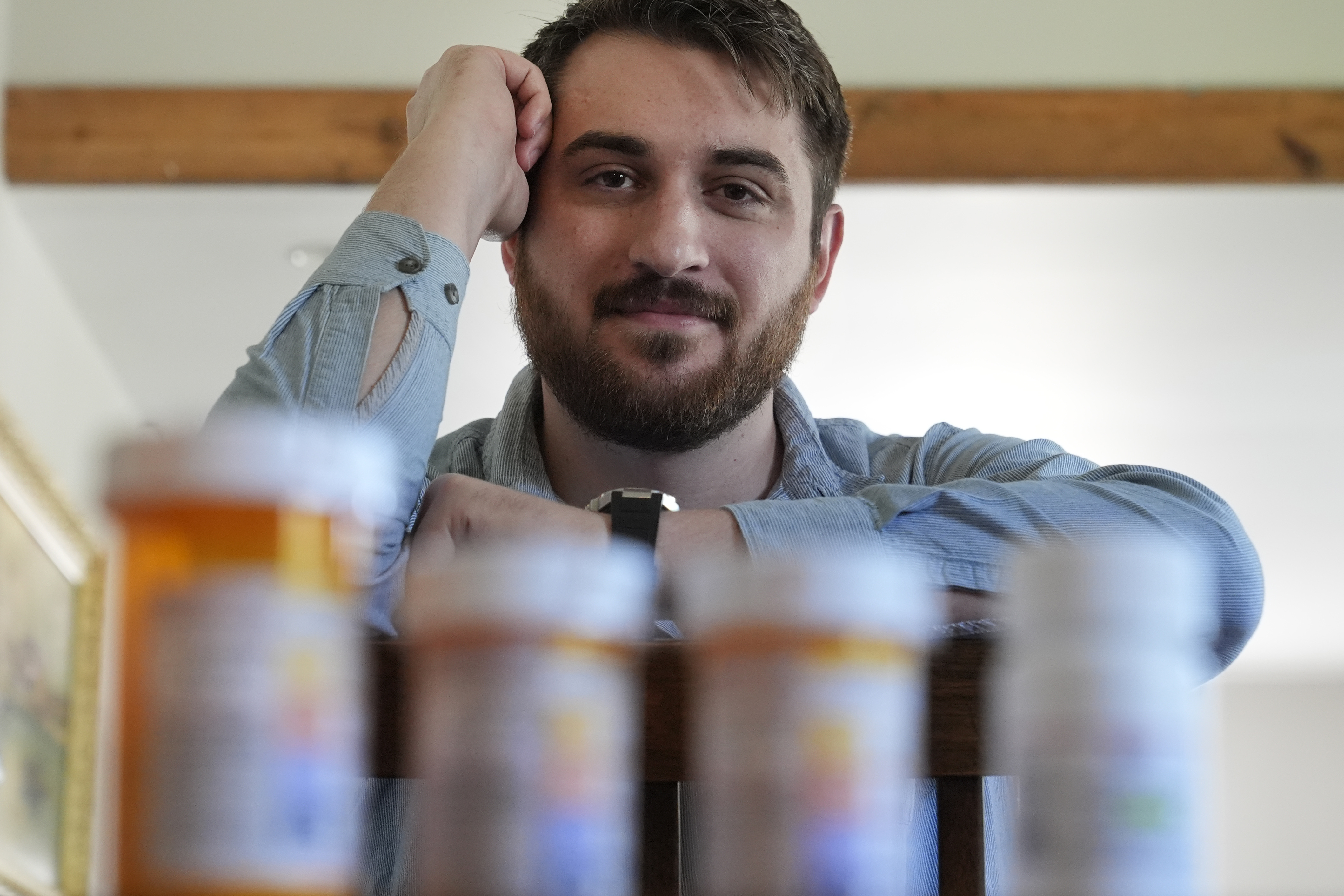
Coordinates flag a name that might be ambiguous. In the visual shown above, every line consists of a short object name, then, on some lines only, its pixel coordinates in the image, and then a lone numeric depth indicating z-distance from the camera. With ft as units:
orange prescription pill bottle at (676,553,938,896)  3.25
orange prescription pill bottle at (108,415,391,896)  3.07
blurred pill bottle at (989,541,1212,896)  3.11
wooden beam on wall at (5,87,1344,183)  10.89
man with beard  6.22
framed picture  9.05
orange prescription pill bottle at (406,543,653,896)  3.23
